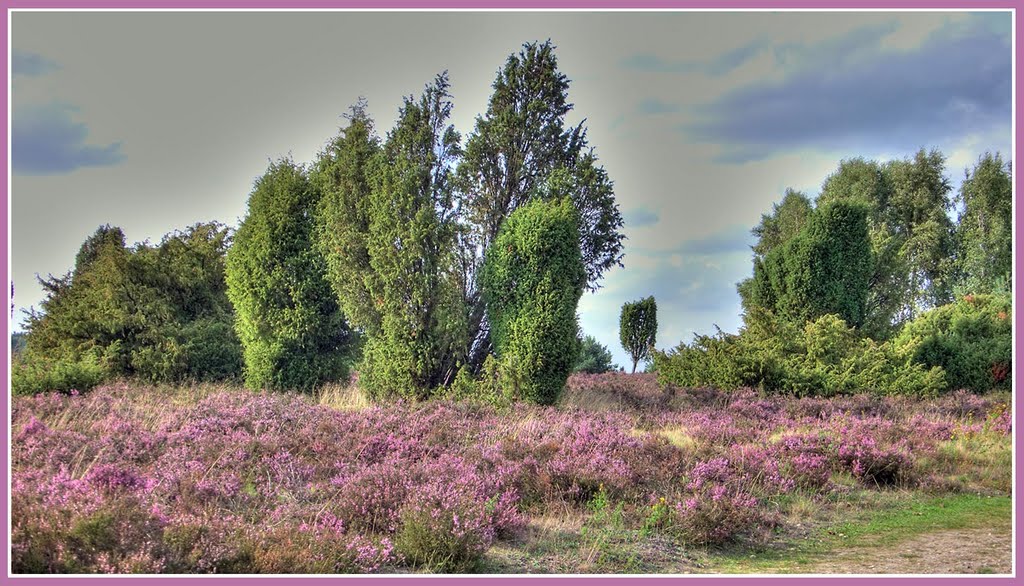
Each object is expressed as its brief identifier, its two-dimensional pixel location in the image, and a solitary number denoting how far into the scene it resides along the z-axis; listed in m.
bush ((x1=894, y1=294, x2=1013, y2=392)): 19.75
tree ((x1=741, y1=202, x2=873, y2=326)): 22.59
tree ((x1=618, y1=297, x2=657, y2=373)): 26.69
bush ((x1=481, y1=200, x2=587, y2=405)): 14.30
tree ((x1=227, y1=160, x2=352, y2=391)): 17.36
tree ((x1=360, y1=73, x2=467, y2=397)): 15.44
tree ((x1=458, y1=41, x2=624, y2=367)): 15.97
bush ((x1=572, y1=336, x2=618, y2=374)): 31.80
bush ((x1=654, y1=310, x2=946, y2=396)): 17.56
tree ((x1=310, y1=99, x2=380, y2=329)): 16.27
